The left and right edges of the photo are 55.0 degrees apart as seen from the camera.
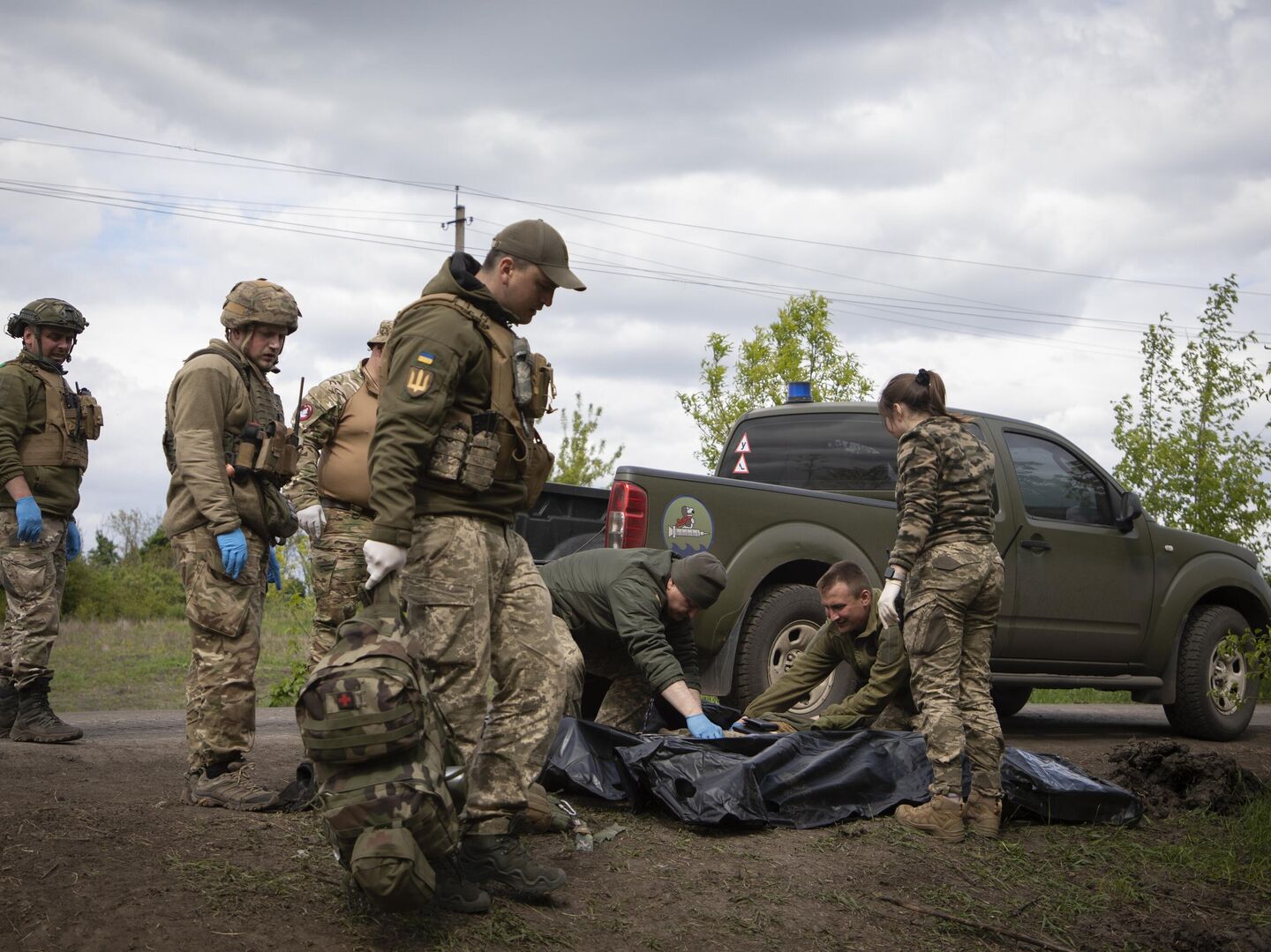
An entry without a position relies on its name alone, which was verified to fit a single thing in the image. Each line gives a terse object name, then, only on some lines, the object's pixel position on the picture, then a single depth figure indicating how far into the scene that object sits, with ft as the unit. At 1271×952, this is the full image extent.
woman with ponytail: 16.26
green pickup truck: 22.00
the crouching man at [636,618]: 17.26
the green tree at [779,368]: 51.11
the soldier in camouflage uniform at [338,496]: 17.10
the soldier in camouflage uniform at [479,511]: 11.76
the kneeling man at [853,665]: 18.67
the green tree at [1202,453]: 39.27
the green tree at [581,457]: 62.80
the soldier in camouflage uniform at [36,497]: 20.53
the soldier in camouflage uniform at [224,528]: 15.11
